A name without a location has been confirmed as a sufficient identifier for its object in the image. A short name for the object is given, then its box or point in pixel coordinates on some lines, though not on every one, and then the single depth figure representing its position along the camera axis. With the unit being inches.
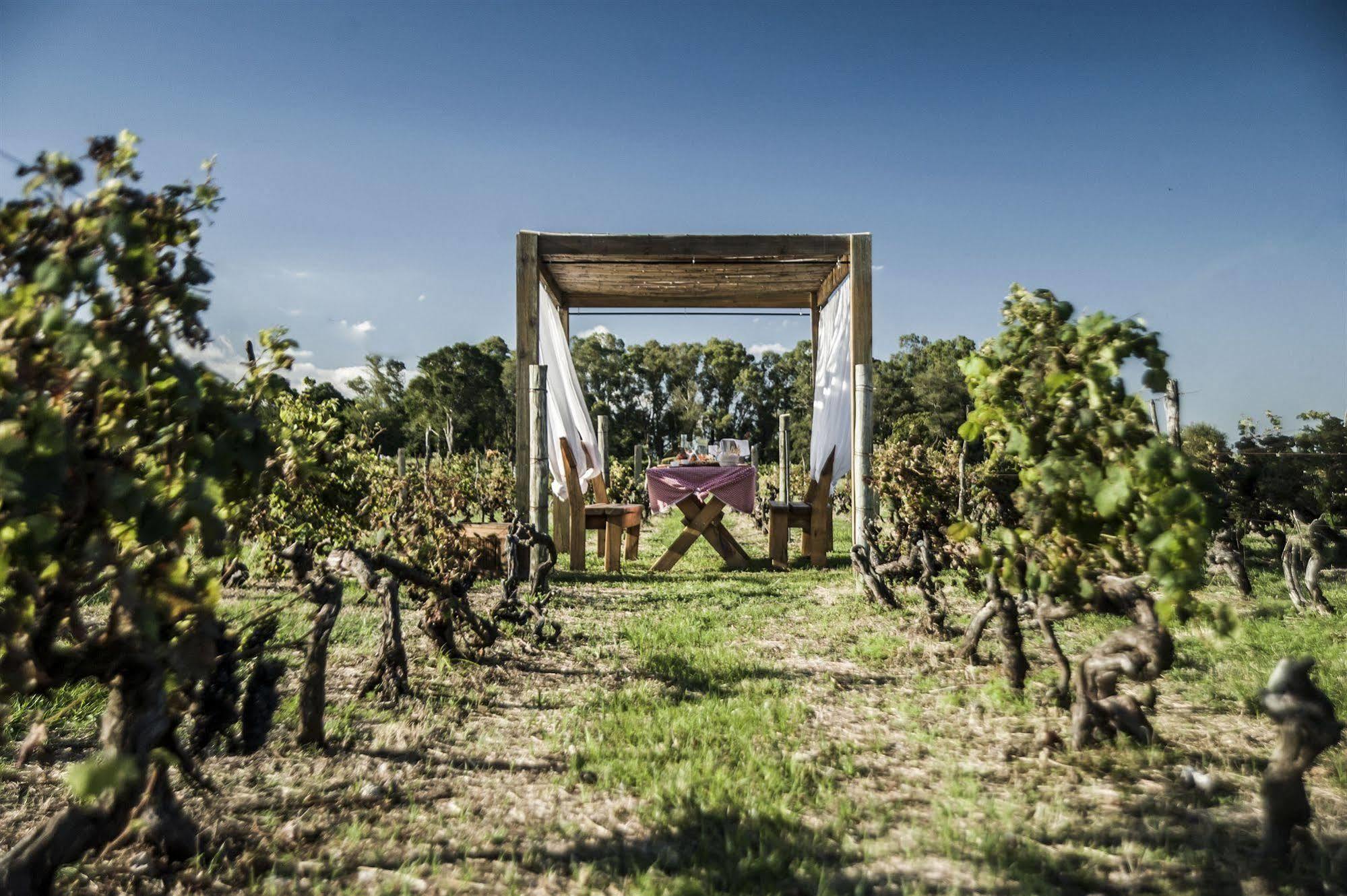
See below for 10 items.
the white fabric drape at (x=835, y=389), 292.2
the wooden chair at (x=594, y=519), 291.1
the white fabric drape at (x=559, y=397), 293.6
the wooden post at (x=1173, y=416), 229.1
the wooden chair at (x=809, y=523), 296.7
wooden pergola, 267.9
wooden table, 295.0
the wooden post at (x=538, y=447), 257.3
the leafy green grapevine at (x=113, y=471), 56.0
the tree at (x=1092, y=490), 88.7
